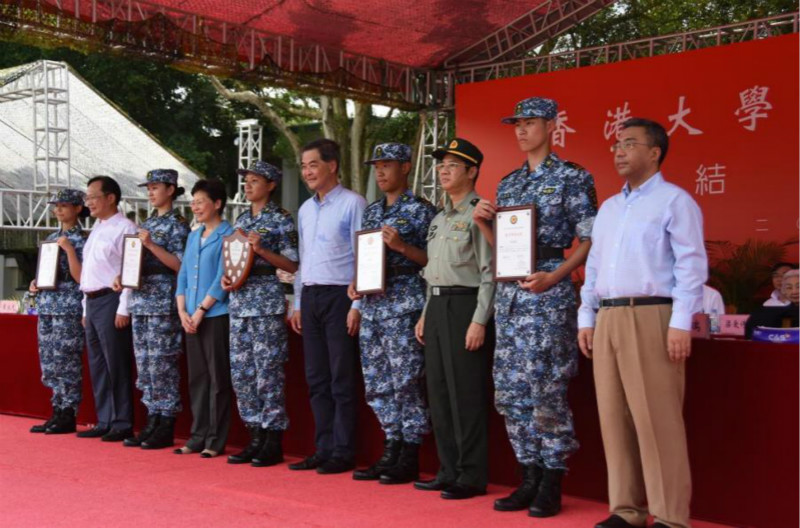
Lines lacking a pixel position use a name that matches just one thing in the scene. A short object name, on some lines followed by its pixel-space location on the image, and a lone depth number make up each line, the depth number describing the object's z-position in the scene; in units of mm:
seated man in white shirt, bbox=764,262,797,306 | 6778
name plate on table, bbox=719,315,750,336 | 5969
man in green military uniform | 4148
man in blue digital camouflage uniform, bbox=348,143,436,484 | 4457
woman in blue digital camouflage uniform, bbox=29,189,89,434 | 6094
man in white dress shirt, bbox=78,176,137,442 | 5781
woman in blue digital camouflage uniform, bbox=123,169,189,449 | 5480
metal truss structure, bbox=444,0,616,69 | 8531
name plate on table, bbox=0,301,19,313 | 6926
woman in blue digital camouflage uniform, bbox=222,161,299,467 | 4957
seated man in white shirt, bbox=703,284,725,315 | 7098
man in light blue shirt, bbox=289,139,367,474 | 4734
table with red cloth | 3520
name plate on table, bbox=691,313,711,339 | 3691
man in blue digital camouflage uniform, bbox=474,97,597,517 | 3826
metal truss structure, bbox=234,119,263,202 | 16519
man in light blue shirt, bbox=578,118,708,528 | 3357
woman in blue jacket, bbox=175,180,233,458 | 5203
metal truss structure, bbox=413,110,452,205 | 9812
